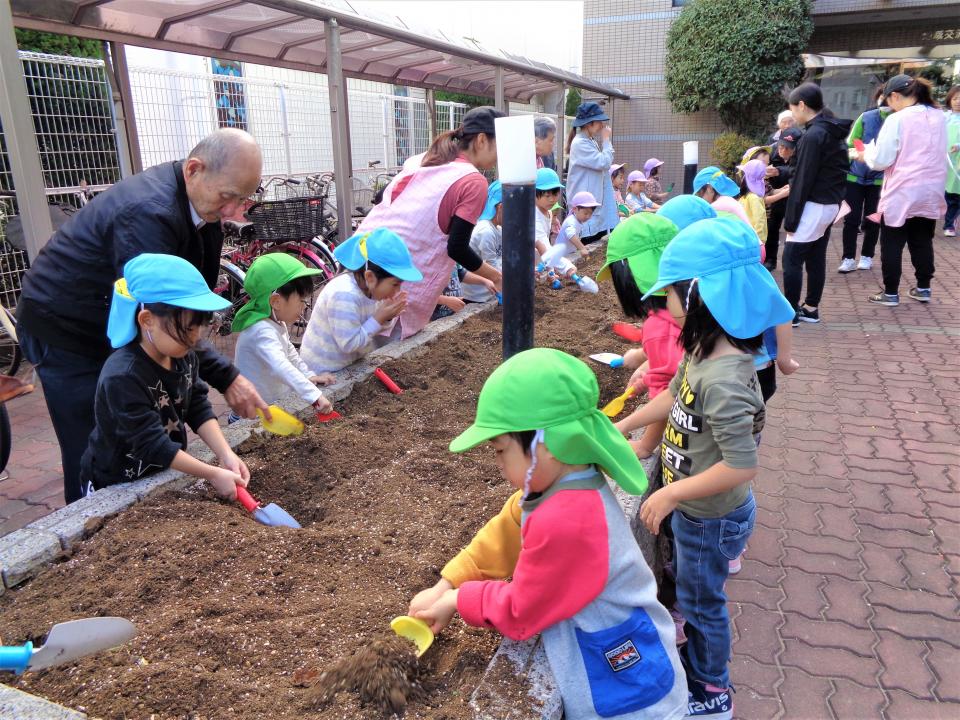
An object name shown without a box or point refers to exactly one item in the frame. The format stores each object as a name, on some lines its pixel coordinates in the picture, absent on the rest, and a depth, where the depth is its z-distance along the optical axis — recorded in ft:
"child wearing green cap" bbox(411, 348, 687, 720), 4.57
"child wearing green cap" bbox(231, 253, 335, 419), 10.13
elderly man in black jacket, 7.84
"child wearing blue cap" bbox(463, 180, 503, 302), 18.13
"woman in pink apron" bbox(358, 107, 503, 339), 12.53
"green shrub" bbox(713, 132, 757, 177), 50.08
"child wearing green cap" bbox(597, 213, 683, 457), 8.59
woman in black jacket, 18.94
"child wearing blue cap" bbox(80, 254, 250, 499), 7.14
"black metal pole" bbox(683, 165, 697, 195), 23.98
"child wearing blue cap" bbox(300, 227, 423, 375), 11.25
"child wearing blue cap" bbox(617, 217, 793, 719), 6.22
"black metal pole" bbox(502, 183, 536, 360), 8.68
